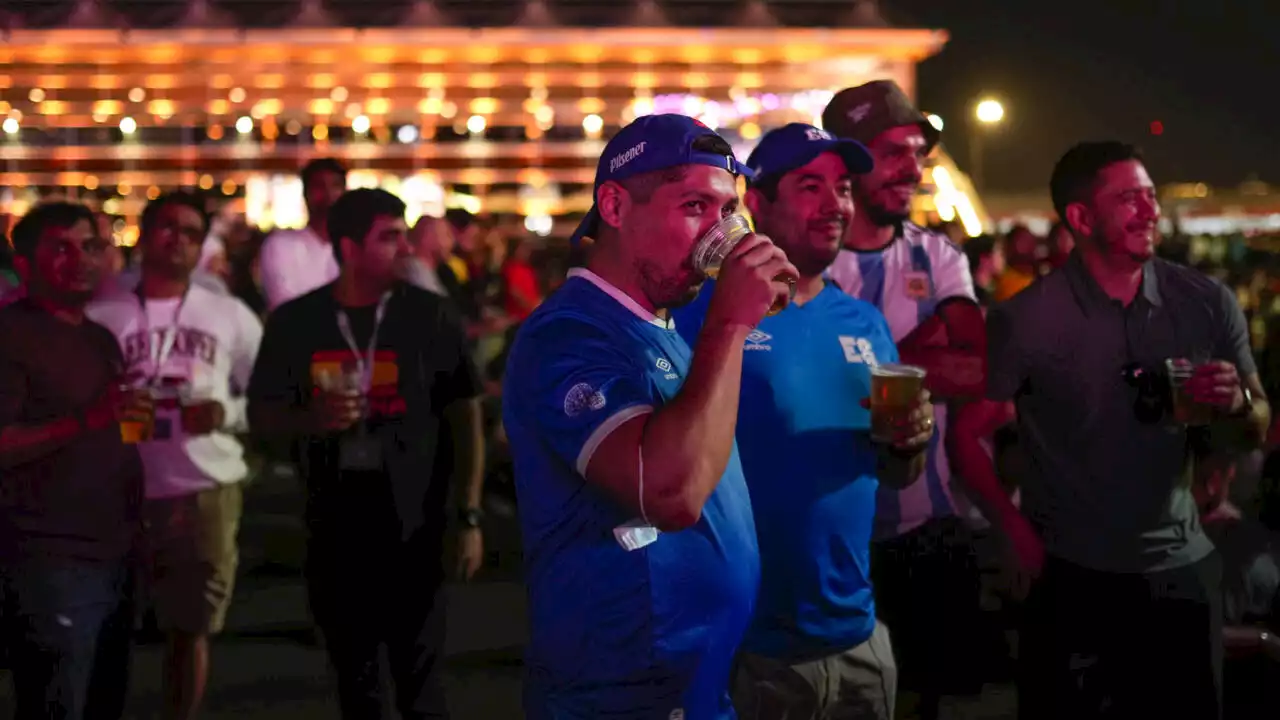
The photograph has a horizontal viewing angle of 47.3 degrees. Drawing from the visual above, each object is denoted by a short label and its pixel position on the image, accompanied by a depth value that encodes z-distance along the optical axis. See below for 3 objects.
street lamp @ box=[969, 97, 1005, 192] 25.88
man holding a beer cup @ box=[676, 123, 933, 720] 3.37
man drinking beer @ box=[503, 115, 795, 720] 2.33
